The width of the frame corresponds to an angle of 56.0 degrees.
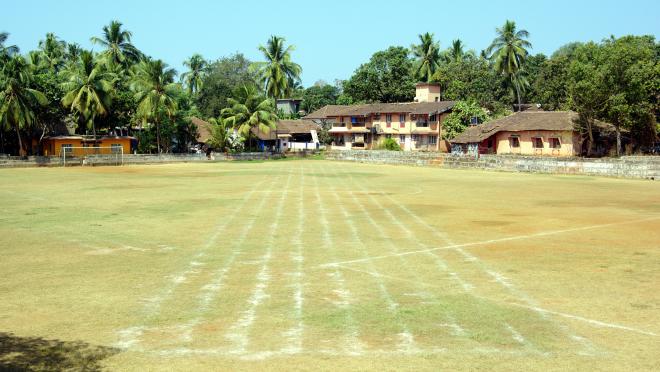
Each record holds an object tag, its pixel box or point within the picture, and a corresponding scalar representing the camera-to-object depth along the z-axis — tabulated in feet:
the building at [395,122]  282.97
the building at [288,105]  422.90
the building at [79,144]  231.91
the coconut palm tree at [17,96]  203.10
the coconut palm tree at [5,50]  213.05
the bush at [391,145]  275.39
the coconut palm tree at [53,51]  298.97
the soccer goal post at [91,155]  215.10
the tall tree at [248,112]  266.98
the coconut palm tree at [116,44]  281.04
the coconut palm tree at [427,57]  337.52
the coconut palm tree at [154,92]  242.58
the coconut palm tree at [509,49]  294.46
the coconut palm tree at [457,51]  371.64
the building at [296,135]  344.69
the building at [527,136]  228.84
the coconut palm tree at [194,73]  418.72
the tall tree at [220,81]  366.84
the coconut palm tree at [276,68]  302.66
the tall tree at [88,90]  223.51
